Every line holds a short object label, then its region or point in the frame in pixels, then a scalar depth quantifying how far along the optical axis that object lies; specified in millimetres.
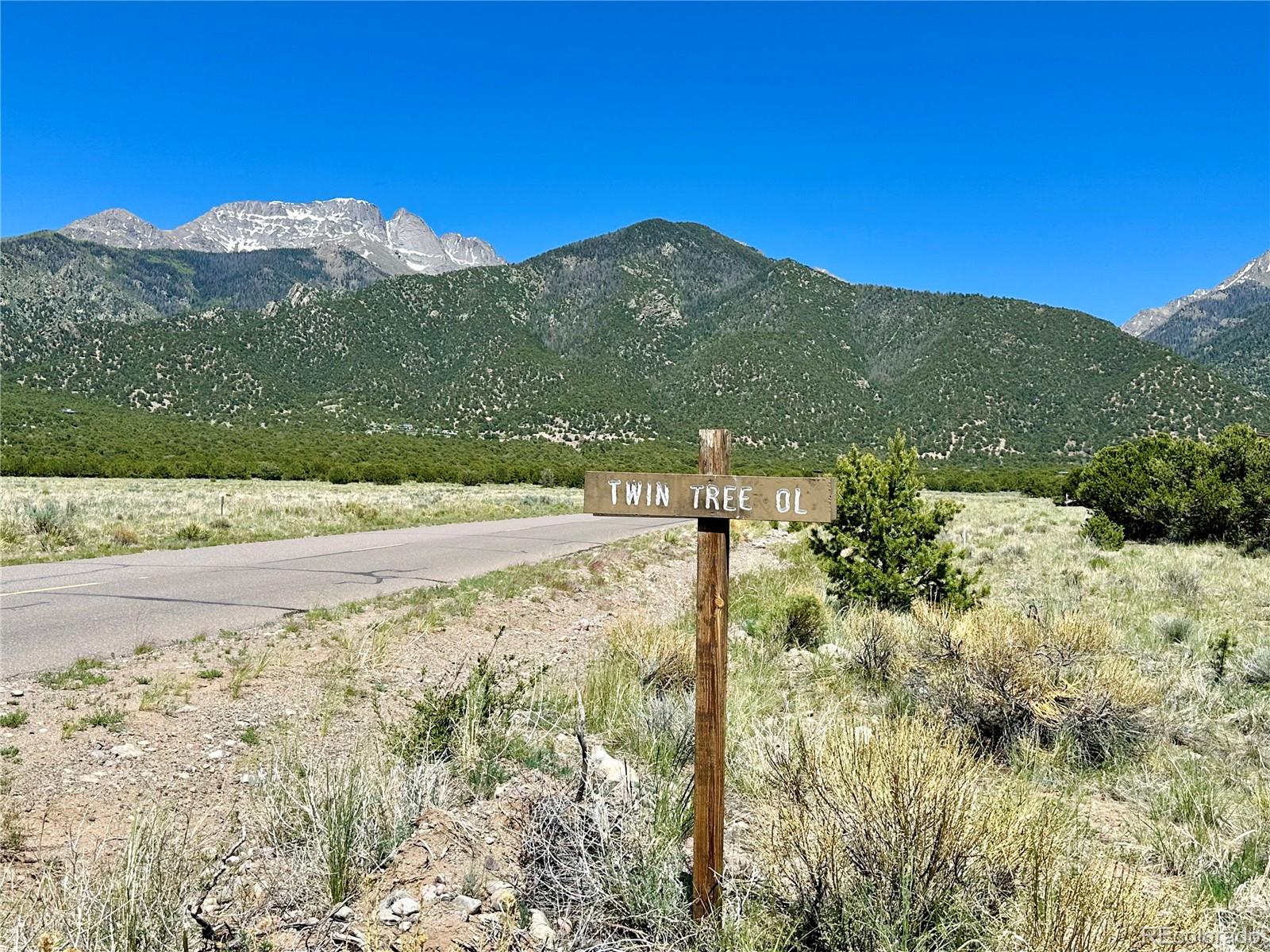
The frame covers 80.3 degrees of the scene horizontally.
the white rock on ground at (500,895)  3094
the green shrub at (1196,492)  17558
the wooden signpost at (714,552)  3066
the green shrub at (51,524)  14156
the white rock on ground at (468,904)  3059
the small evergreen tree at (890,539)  9188
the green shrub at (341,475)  45344
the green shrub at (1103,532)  17406
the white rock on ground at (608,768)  4237
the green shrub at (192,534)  15750
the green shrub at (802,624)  8195
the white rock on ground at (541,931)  2873
